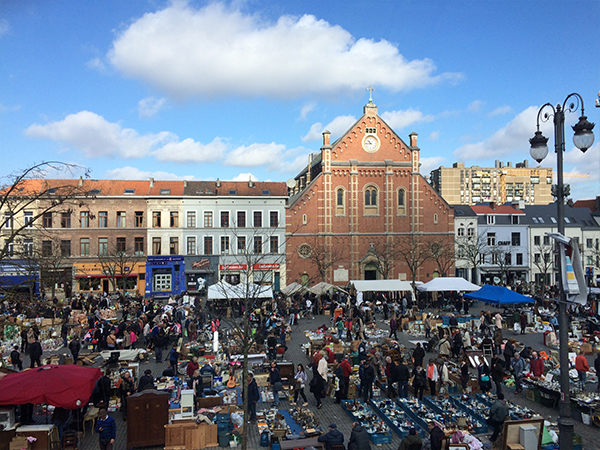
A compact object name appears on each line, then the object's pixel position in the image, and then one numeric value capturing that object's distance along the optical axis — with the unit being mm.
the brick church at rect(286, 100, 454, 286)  42281
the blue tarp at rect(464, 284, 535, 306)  25436
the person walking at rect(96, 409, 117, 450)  11016
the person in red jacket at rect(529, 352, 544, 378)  16047
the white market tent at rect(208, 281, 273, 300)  27219
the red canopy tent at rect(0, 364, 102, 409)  11156
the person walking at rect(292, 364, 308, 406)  15016
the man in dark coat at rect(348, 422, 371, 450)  10586
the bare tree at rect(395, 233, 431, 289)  41656
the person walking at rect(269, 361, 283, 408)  14797
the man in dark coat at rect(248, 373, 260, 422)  13719
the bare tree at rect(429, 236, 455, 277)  42522
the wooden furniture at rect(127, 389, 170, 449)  11703
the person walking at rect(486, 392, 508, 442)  12028
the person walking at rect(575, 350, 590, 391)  15539
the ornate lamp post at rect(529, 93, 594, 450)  8828
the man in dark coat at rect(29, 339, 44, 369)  18016
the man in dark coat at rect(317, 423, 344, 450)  10812
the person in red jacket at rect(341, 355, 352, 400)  15336
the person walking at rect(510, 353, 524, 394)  15906
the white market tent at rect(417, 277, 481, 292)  30266
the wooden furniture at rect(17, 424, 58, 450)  11117
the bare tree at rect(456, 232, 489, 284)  44781
